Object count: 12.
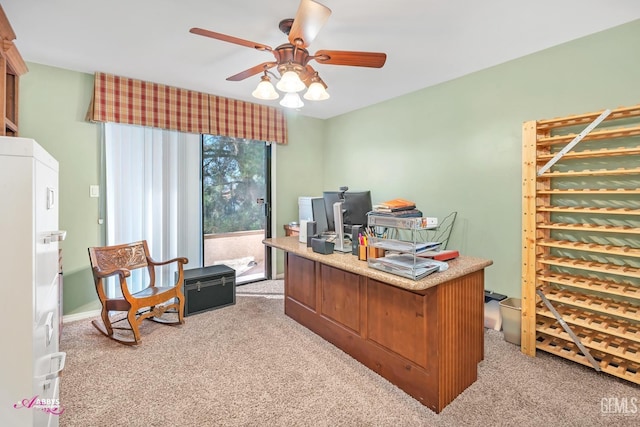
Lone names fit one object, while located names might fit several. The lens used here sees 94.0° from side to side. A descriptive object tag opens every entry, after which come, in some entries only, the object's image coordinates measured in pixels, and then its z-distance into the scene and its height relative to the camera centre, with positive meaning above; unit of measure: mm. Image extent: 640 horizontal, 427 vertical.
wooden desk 1748 -758
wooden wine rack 2055 -248
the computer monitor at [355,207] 2500 +30
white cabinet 888 -207
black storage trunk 3168 -852
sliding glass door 3967 +103
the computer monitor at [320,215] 2871 -43
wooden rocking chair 2545 -751
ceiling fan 1695 +1031
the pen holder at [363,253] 2186 -313
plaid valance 3105 +1213
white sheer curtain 3227 +226
